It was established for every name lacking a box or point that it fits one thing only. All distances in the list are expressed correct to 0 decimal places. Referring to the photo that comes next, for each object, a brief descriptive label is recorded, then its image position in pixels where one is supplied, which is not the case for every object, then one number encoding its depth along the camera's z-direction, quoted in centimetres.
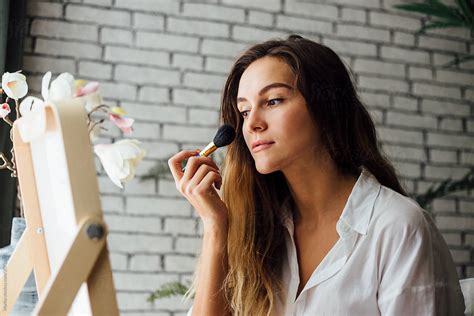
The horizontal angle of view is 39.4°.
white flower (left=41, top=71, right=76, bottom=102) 98
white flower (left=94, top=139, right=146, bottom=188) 97
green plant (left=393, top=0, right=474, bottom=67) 233
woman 125
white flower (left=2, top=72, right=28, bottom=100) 109
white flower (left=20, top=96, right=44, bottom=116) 99
